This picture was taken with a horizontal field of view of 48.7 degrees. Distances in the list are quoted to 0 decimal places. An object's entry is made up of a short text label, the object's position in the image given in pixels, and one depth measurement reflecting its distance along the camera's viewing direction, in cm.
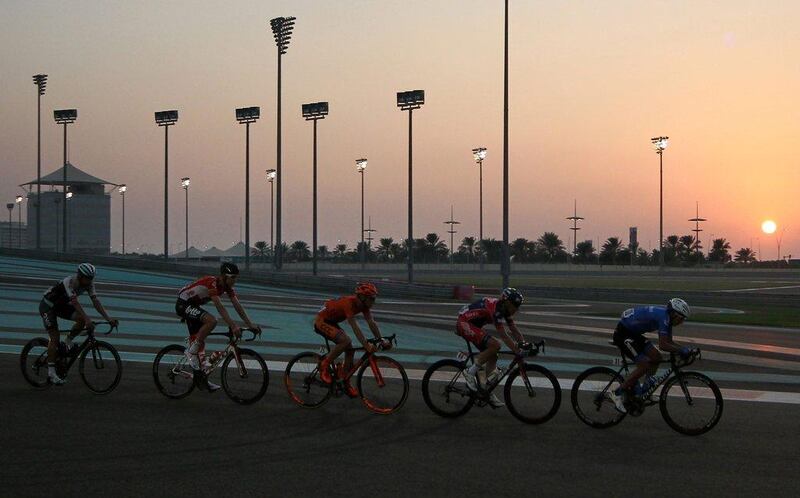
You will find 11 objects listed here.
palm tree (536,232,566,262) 15325
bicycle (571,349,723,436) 959
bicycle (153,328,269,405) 1111
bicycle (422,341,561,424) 1005
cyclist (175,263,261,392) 1112
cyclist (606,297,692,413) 935
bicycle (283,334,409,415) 1062
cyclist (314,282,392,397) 1039
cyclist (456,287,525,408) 1002
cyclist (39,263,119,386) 1184
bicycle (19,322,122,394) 1191
